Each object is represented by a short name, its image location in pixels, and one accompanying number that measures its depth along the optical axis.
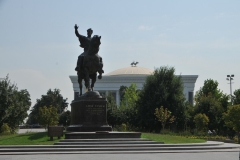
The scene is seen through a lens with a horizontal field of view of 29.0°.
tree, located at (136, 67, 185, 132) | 53.66
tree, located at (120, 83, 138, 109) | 74.69
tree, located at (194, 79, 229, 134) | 53.61
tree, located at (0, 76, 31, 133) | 48.62
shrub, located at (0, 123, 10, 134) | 44.62
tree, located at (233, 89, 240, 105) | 57.81
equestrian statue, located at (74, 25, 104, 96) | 28.94
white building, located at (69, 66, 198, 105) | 102.12
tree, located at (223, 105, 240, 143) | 40.59
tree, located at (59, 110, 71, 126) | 75.84
